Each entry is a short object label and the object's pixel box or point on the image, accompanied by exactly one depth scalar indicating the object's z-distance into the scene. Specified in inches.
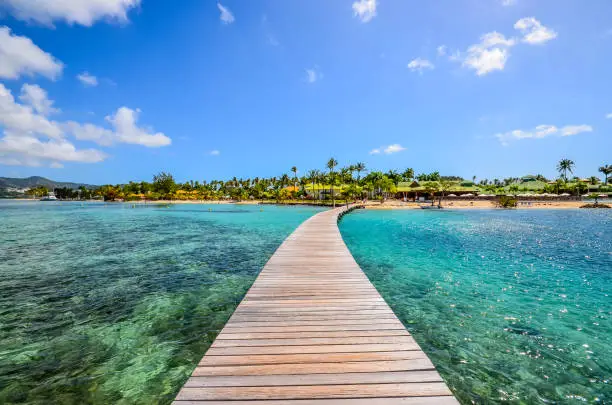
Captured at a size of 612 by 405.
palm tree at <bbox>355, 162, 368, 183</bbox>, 4128.9
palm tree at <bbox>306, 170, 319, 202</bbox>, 4278.5
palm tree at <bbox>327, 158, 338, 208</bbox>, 3474.4
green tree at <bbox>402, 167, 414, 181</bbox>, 4569.4
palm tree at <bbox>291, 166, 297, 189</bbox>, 4217.5
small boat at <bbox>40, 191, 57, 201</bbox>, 6909.5
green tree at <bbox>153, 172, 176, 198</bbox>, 5064.0
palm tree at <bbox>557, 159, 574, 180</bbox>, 4414.4
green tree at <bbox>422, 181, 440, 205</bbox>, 2721.5
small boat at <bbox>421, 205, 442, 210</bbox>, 2411.8
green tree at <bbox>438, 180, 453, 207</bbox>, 2957.7
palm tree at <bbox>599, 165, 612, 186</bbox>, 4035.4
